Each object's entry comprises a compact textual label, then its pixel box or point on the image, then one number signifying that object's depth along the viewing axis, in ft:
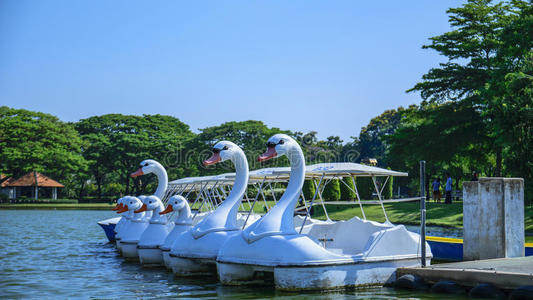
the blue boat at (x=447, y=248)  54.90
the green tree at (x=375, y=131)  275.39
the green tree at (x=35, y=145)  199.41
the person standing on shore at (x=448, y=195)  107.55
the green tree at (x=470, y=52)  105.09
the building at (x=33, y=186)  214.69
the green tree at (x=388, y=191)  125.35
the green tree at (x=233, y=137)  194.49
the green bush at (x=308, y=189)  127.08
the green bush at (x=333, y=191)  124.26
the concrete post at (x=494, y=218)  46.80
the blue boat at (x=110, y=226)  86.34
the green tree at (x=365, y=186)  126.93
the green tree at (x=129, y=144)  208.03
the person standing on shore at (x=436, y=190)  115.14
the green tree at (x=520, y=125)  76.43
